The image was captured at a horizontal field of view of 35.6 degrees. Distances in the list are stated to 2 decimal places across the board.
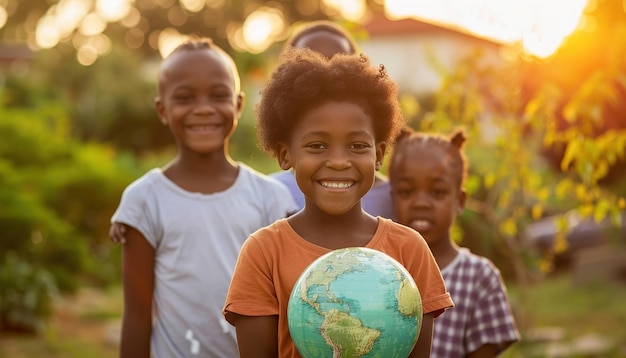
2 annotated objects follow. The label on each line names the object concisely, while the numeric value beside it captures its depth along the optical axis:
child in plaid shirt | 3.89
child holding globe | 2.77
